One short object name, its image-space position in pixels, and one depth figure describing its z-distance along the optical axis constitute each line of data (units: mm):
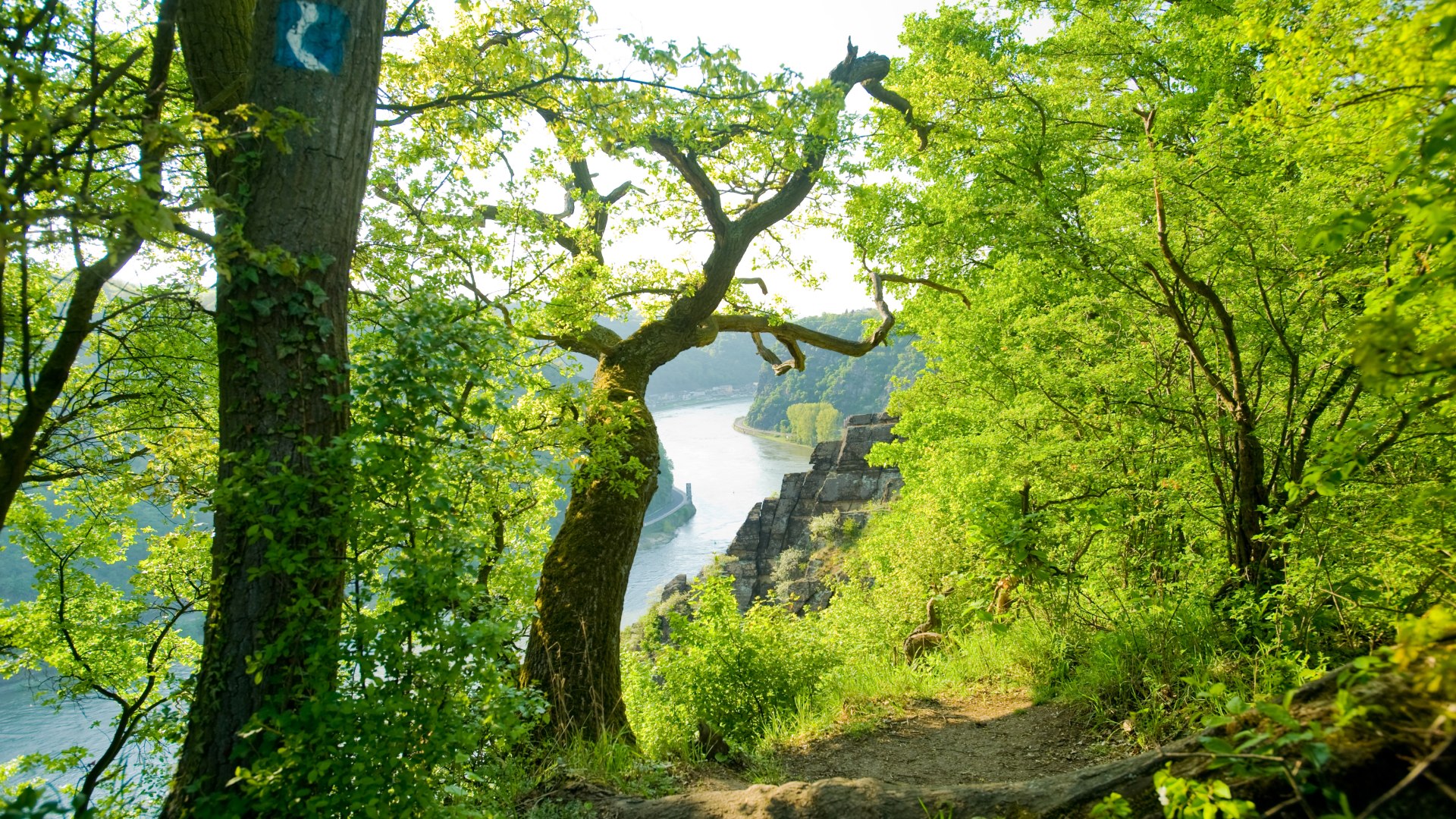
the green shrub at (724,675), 5402
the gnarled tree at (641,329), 5223
